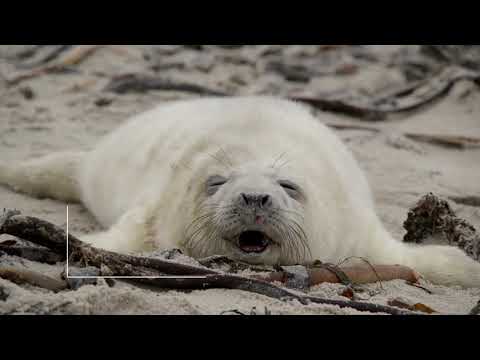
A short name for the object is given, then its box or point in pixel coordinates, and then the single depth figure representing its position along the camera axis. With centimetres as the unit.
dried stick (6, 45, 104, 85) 1589
